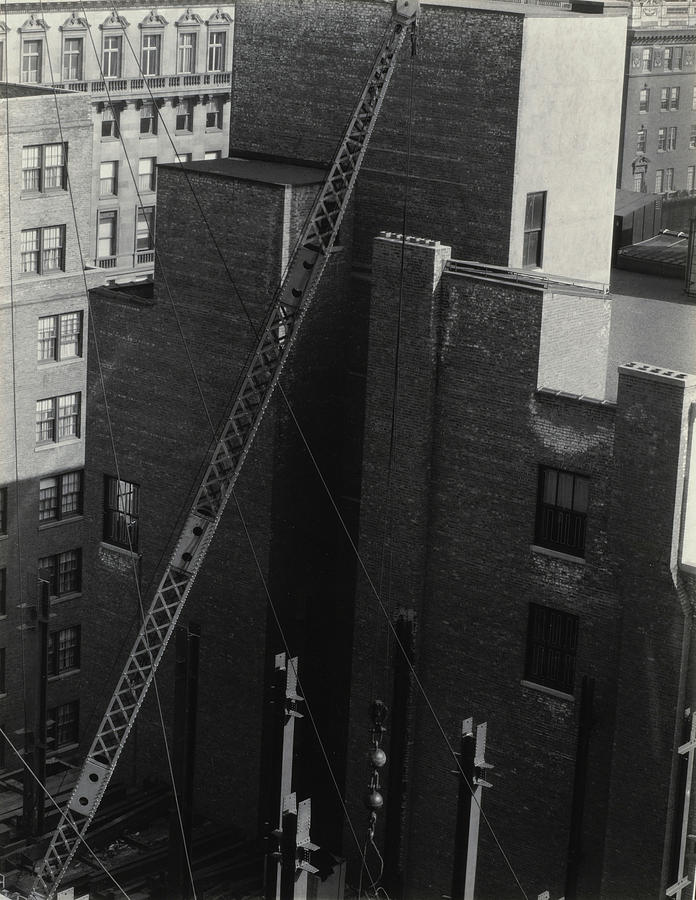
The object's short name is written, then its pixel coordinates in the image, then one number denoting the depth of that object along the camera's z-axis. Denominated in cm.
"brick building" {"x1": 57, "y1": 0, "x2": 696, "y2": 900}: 3672
